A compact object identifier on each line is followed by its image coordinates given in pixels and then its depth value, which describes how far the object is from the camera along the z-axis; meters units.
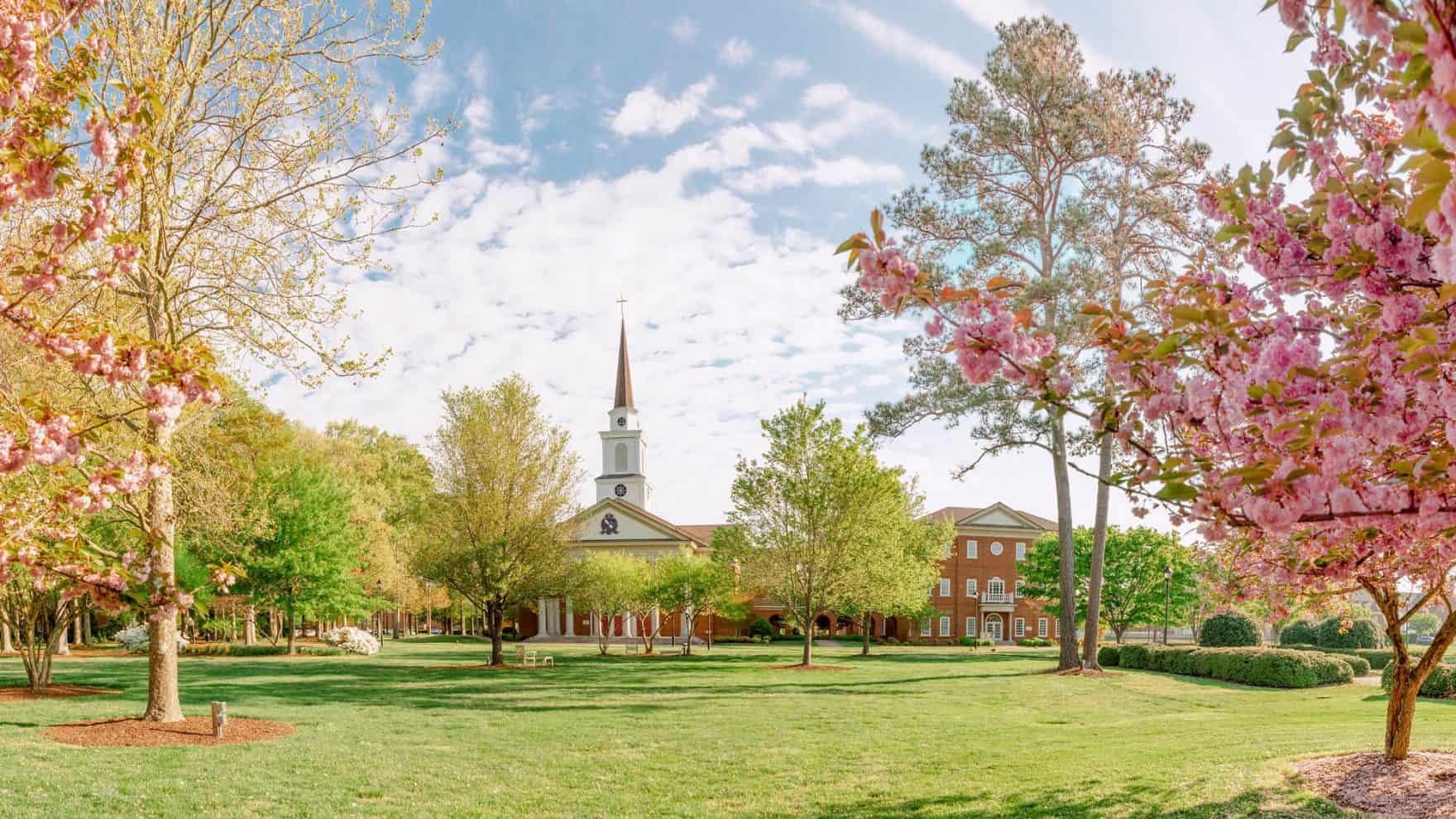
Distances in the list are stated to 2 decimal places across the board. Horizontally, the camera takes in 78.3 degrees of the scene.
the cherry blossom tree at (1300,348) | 2.97
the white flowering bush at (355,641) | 35.66
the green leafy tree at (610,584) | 35.47
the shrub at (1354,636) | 34.59
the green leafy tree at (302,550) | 31.47
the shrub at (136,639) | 34.97
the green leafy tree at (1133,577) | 44.09
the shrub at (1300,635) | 35.84
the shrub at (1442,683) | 20.17
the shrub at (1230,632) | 31.47
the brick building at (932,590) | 57.19
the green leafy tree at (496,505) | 28.56
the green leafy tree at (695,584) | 36.41
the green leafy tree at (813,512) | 27.27
